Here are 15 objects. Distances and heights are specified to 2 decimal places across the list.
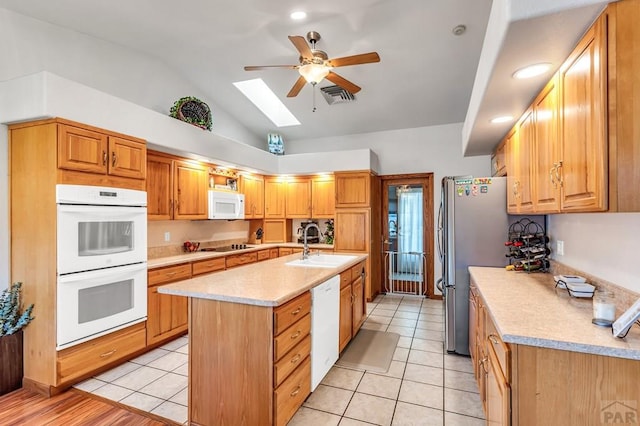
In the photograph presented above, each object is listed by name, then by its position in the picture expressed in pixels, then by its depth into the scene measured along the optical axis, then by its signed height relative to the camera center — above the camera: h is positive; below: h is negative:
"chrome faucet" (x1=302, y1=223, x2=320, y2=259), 3.46 -0.44
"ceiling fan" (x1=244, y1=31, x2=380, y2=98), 2.60 +1.31
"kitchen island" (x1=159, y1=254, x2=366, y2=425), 1.85 -0.86
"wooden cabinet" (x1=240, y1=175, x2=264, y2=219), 5.35 +0.32
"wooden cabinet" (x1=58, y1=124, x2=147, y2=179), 2.52 +0.53
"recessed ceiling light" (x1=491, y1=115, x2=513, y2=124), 2.55 +0.77
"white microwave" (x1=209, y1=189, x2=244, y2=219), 4.48 +0.12
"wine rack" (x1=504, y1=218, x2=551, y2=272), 2.68 -0.31
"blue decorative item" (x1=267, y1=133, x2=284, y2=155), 5.77 +1.28
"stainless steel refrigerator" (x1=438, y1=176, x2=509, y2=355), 2.97 -0.24
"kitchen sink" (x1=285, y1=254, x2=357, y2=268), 3.16 -0.52
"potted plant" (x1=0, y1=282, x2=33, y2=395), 2.50 -0.98
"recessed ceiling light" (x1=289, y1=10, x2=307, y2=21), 3.03 +1.92
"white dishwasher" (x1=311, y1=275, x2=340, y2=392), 2.37 -0.94
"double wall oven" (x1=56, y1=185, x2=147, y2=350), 2.48 -0.41
